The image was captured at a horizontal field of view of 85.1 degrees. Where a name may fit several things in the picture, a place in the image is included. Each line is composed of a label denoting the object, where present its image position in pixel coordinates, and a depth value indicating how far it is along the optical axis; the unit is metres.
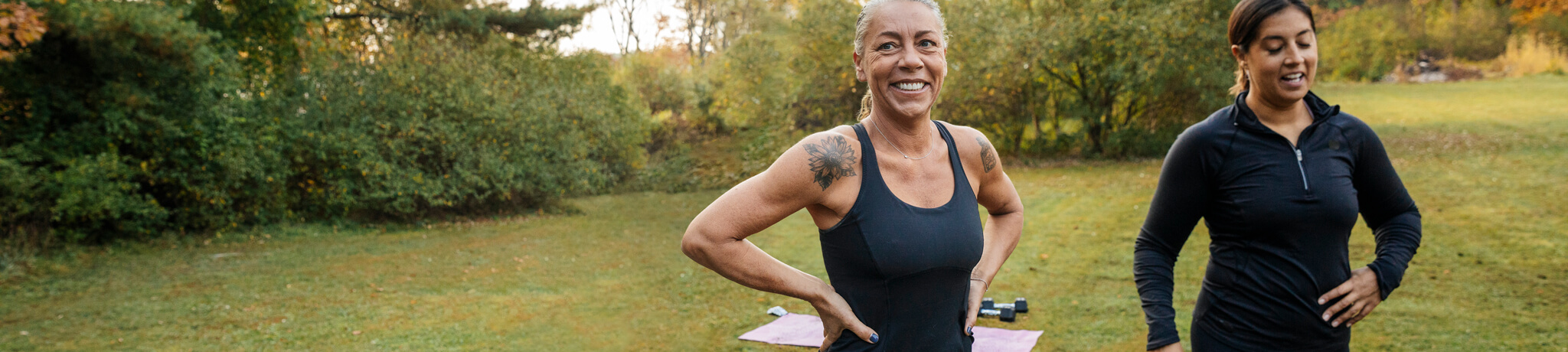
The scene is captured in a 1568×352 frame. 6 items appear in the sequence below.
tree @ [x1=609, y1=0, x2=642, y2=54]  26.74
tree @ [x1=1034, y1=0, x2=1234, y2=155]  14.86
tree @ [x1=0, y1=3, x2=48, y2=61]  8.40
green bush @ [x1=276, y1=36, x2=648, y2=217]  12.73
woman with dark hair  2.05
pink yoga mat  5.24
